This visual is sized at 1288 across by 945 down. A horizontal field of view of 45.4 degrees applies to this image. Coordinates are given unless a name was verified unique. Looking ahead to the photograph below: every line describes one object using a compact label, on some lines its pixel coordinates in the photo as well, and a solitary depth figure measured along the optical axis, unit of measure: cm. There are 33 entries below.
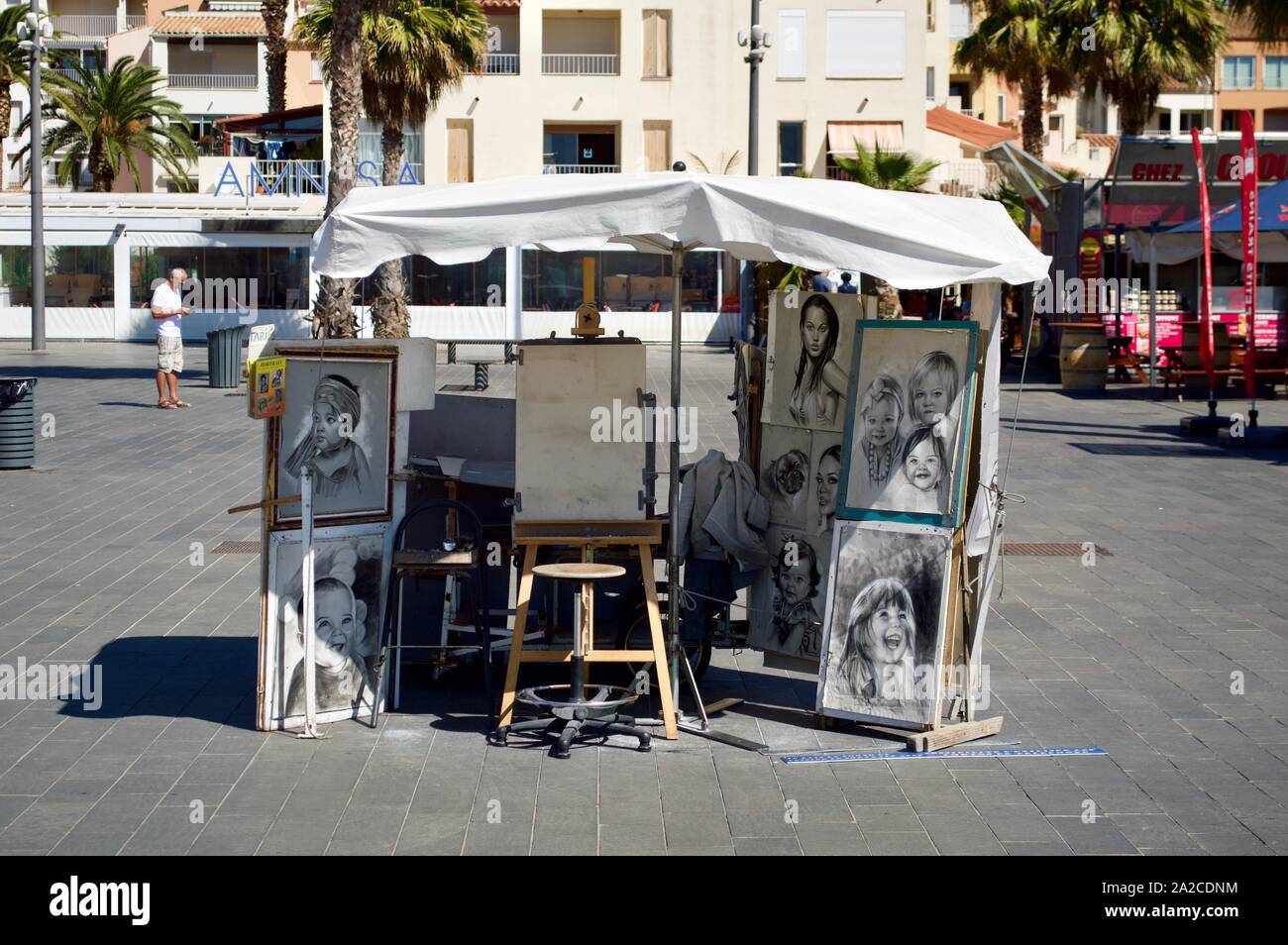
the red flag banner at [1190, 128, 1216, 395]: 1791
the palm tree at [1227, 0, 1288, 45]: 2127
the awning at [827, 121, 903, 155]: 4241
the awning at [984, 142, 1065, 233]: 2778
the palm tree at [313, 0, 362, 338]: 2208
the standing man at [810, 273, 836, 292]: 1559
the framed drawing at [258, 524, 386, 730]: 661
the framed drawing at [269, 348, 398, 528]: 674
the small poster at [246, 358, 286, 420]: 626
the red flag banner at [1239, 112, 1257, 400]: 1714
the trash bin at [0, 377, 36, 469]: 1427
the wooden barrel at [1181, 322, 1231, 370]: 2258
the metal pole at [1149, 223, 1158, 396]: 2358
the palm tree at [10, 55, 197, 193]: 4722
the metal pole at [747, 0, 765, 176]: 2905
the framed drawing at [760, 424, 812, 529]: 710
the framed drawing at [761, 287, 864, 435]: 693
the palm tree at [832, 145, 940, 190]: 2878
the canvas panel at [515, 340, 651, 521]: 672
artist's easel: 658
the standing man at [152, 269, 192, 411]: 1912
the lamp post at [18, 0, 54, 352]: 2970
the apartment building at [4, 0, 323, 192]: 6041
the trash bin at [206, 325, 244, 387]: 2361
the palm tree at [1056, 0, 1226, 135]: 3378
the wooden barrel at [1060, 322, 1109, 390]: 2392
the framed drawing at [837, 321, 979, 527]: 645
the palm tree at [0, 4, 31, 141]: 4038
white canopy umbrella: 598
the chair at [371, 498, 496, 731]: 676
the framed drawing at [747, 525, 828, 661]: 713
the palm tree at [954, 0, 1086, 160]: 3619
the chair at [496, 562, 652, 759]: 644
